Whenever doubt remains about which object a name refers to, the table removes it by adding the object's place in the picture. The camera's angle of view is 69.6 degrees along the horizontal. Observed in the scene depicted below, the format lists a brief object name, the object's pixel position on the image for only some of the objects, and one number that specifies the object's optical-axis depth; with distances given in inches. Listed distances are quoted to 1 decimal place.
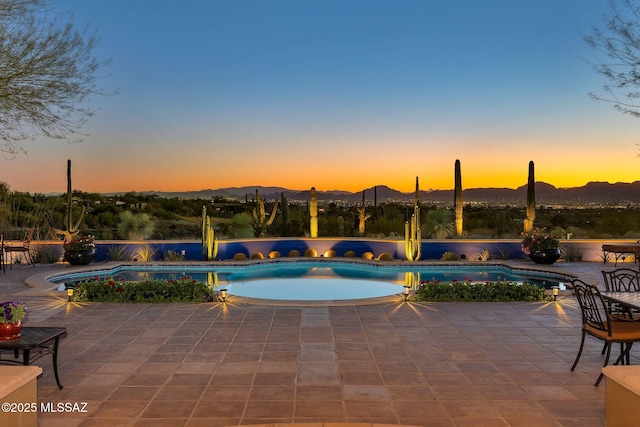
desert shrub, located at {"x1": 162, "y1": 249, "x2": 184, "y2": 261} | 534.3
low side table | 140.9
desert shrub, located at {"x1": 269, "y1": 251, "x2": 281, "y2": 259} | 585.8
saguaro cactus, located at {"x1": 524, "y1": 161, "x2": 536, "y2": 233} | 609.0
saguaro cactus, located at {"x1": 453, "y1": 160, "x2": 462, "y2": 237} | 649.0
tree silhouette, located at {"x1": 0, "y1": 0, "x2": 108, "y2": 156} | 207.6
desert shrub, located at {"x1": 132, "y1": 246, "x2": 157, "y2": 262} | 530.3
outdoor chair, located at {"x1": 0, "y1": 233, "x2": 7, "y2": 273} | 427.8
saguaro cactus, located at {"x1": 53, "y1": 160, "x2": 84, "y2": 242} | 545.6
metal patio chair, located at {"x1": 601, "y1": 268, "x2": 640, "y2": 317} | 188.5
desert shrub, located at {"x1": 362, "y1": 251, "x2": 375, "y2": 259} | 595.8
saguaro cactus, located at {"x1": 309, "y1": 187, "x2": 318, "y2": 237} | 661.3
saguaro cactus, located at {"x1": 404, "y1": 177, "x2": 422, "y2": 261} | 499.0
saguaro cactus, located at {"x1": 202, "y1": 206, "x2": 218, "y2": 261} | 508.4
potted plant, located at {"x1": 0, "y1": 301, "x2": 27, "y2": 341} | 142.9
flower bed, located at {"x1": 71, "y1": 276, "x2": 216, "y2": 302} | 309.6
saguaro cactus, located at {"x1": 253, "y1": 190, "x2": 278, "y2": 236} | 669.3
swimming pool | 418.9
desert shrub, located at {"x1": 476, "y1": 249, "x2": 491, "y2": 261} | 548.1
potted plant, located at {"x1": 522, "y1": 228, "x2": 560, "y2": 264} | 470.0
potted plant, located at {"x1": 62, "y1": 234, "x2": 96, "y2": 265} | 464.8
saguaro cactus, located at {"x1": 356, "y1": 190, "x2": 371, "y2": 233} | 741.9
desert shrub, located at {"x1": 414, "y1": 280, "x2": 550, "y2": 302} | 313.0
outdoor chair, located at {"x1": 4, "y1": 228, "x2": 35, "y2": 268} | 443.2
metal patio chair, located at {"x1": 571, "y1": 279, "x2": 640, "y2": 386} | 163.2
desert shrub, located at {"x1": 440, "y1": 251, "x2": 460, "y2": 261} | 548.4
